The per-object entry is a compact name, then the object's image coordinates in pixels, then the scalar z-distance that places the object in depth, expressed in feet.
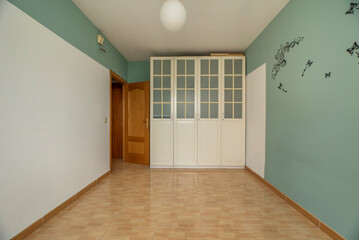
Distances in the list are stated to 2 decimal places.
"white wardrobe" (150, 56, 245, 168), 13.84
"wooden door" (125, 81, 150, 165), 14.98
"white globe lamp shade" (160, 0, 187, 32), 5.22
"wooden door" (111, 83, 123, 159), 17.72
